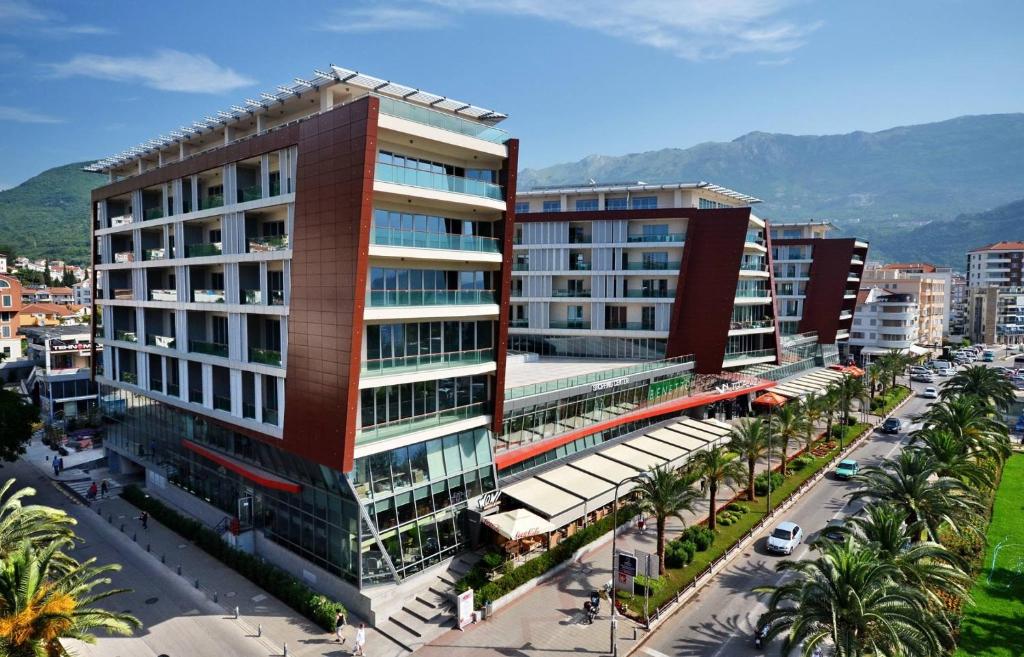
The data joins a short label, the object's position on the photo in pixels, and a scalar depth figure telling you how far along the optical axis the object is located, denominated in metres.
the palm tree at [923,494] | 28.22
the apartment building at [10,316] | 86.38
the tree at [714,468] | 34.62
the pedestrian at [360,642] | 25.27
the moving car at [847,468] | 47.15
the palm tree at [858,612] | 18.81
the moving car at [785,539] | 33.97
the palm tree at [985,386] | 53.75
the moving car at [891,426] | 61.59
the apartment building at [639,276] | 57.06
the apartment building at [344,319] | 27.34
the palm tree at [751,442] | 39.44
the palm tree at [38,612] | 15.95
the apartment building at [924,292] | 118.25
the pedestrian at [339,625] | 26.59
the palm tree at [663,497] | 30.56
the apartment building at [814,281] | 86.12
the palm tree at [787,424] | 44.97
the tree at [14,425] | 43.09
